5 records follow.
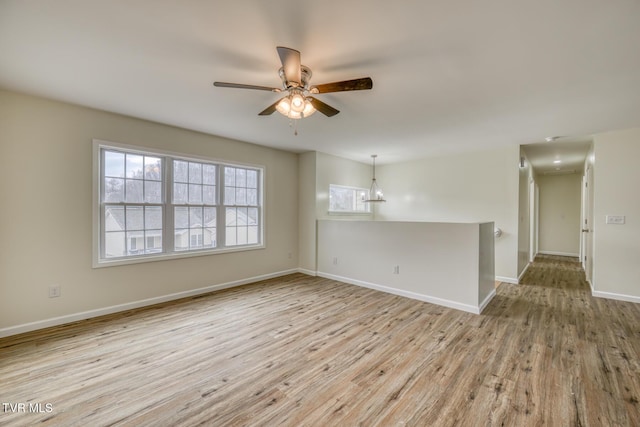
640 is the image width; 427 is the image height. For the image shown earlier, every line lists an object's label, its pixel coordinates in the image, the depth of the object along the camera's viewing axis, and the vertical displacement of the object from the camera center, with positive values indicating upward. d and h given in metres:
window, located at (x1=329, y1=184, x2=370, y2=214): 6.02 +0.30
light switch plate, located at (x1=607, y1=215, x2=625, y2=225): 3.92 -0.08
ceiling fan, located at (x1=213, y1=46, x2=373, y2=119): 1.90 +0.99
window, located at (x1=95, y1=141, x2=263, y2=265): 3.45 +0.06
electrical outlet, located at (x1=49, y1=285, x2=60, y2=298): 3.02 -0.95
